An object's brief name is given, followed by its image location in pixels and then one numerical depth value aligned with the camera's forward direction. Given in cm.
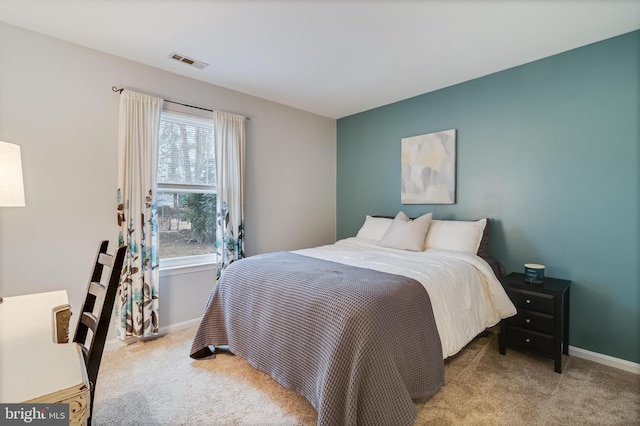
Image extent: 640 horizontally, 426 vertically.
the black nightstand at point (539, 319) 214
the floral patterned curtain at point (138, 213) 252
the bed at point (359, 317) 140
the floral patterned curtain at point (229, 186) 310
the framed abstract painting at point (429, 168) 315
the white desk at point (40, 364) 75
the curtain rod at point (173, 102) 250
